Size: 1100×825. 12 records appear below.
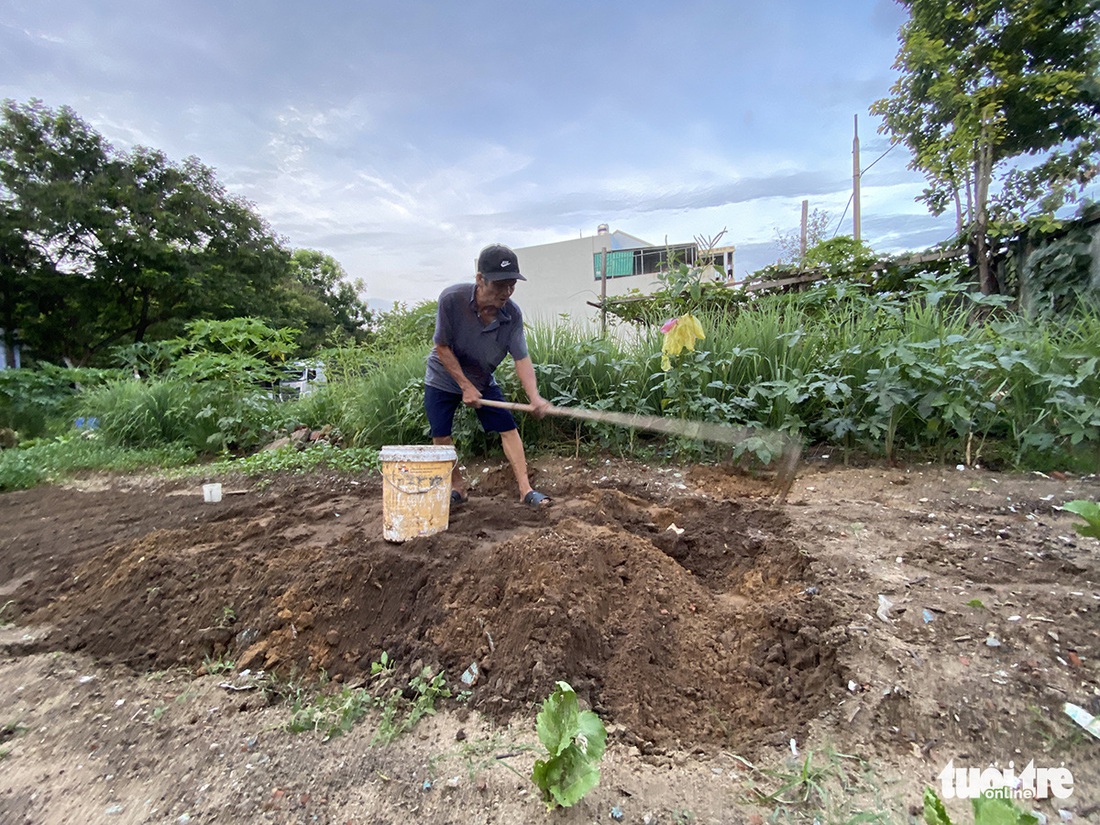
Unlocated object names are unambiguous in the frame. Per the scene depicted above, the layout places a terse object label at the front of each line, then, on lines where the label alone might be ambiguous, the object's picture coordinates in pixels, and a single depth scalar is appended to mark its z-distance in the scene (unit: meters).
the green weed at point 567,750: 1.08
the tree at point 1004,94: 5.47
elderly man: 2.93
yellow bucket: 2.35
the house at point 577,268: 22.91
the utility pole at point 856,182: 11.62
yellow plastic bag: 3.23
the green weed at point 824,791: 1.07
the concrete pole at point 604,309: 4.68
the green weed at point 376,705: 1.41
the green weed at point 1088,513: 1.39
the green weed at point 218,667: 1.71
